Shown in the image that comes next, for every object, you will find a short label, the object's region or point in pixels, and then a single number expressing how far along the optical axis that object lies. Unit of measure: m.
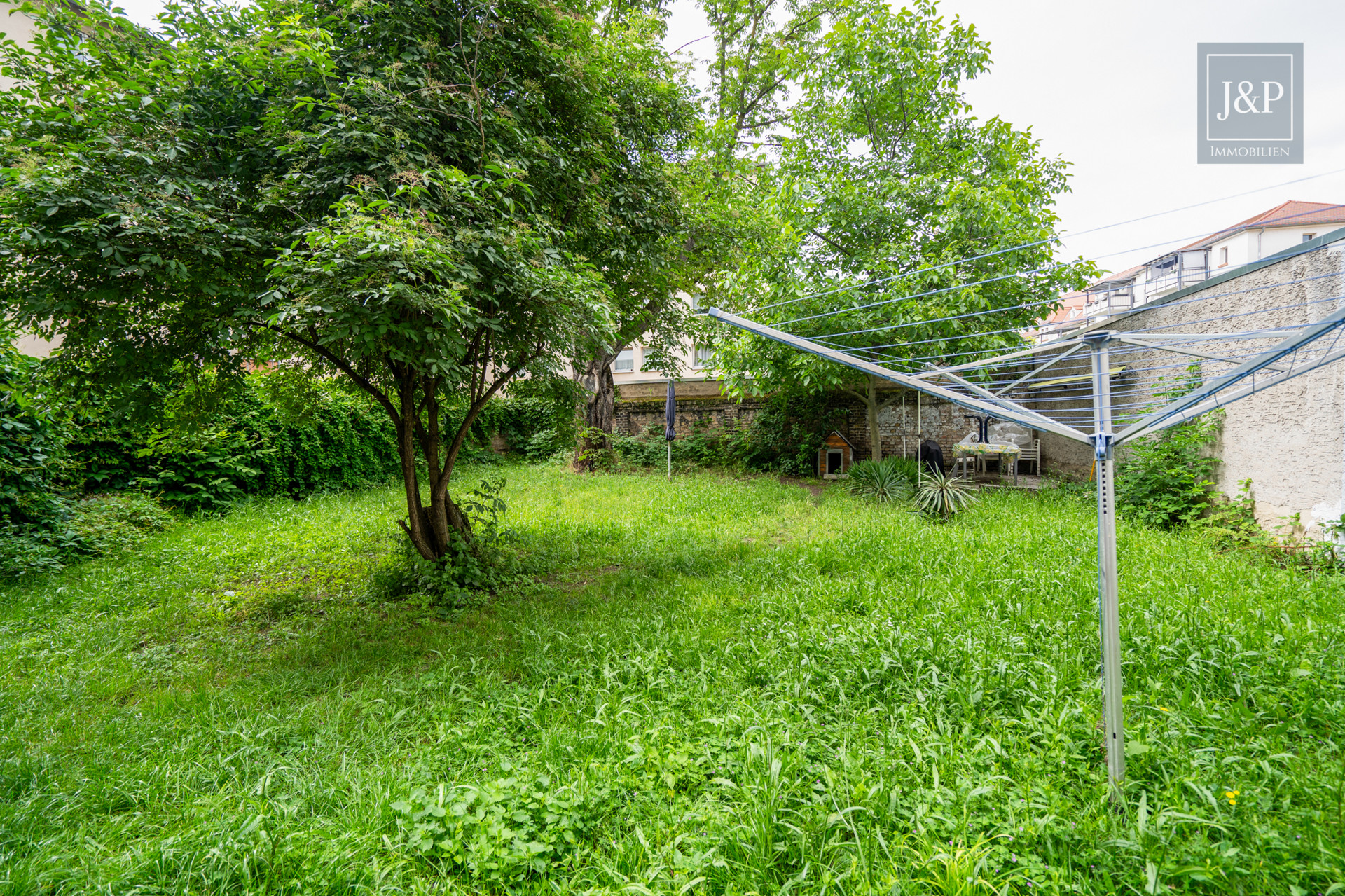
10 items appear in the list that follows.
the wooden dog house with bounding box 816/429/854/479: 11.09
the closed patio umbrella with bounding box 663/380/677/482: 10.41
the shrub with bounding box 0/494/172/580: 4.96
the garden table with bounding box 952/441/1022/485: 8.64
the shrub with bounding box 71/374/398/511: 6.37
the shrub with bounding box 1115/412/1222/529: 5.68
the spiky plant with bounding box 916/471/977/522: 6.51
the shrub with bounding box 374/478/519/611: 4.42
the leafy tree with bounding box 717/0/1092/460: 7.00
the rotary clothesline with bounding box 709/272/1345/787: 1.90
